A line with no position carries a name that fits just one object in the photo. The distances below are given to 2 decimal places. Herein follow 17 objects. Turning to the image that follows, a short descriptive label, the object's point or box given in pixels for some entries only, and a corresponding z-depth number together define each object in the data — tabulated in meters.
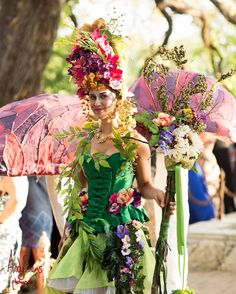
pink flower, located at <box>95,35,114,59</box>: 7.89
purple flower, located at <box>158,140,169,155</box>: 7.23
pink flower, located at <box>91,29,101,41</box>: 7.92
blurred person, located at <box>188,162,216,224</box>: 17.91
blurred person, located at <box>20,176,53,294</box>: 13.29
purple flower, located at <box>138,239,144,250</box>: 7.82
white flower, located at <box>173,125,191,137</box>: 7.30
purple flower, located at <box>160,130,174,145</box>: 7.26
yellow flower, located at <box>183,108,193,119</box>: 7.38
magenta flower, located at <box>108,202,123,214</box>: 7.85
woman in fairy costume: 7.77
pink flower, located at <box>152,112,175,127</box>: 7.31
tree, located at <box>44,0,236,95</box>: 18.01
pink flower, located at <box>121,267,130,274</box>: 7.72
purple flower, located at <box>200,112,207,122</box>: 7.45
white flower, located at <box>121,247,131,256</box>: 7.72
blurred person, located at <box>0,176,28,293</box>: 10.31
